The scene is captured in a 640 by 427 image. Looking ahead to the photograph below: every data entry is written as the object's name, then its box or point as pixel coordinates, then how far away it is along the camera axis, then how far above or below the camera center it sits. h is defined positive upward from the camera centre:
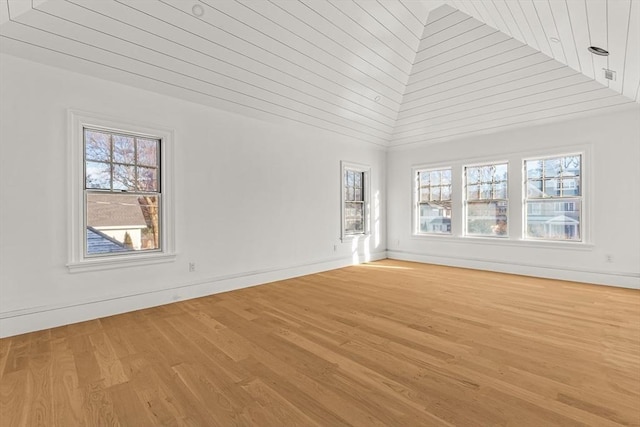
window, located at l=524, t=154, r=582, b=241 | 4.80 +0.22
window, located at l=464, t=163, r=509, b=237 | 5.53 +0.21
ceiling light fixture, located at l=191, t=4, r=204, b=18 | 2.84 +1.92
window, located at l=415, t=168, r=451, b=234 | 6.27 +0.22
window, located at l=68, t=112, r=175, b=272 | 3.12 +0.19
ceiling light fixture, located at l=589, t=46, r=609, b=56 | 2.69 +1.46
